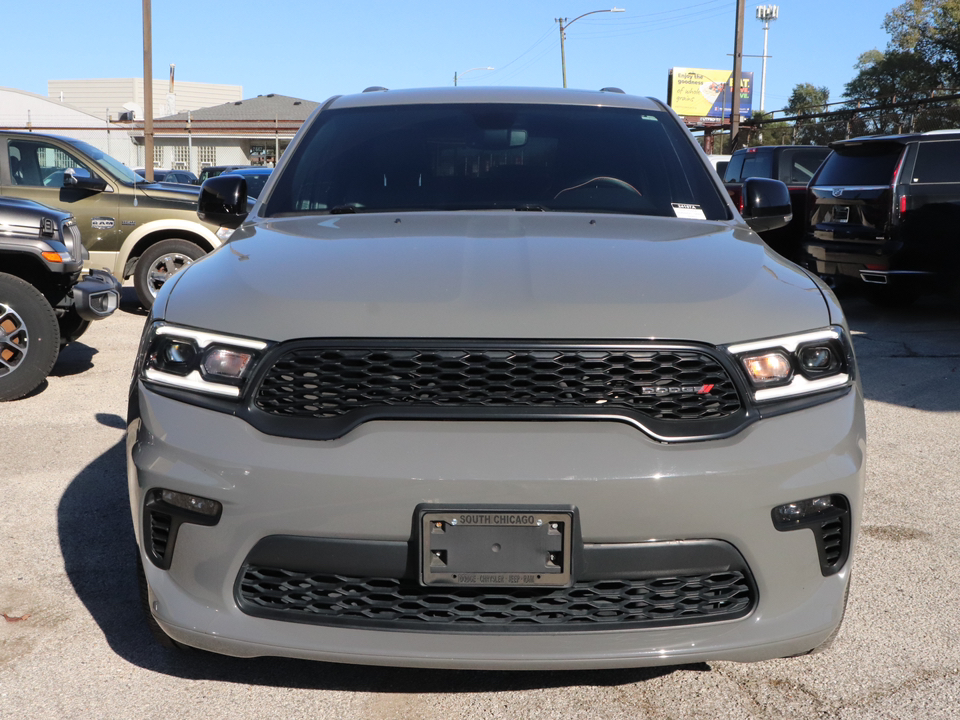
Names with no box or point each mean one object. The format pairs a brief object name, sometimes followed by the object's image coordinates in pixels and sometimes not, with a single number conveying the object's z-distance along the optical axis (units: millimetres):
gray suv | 2104
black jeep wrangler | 5805
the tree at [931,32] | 37625
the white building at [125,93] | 92562
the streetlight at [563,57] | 49144
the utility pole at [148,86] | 20422
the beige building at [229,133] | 50000
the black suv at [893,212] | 8883
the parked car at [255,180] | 15523
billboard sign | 67500
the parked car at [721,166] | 19600
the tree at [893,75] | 39438
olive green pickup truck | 9242
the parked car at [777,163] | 14397
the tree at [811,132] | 26442
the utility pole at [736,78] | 25281
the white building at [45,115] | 54844
